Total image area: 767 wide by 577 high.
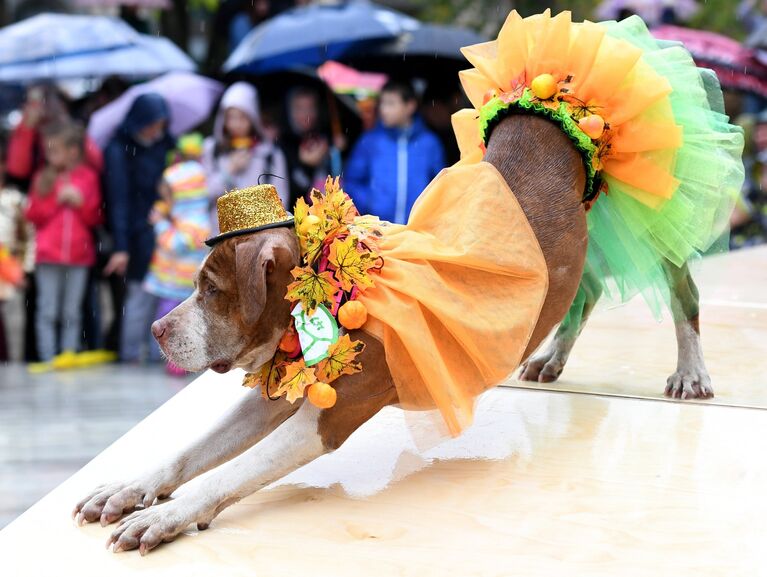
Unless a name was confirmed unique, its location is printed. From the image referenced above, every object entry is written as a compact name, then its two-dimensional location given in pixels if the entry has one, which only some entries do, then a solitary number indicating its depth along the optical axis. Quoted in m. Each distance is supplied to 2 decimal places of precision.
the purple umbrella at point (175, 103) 7.45
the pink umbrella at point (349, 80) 8.32
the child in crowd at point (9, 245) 7.42
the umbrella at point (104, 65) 8.10
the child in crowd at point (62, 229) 7.08
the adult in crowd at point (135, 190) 7.17
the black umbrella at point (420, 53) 7.37
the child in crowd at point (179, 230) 6.90
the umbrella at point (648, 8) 9.73
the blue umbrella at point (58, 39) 8.21
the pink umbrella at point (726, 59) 8.21
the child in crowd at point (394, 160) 6.47
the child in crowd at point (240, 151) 6.93
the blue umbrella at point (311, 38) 7.58
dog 2.40
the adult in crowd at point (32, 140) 7.55
